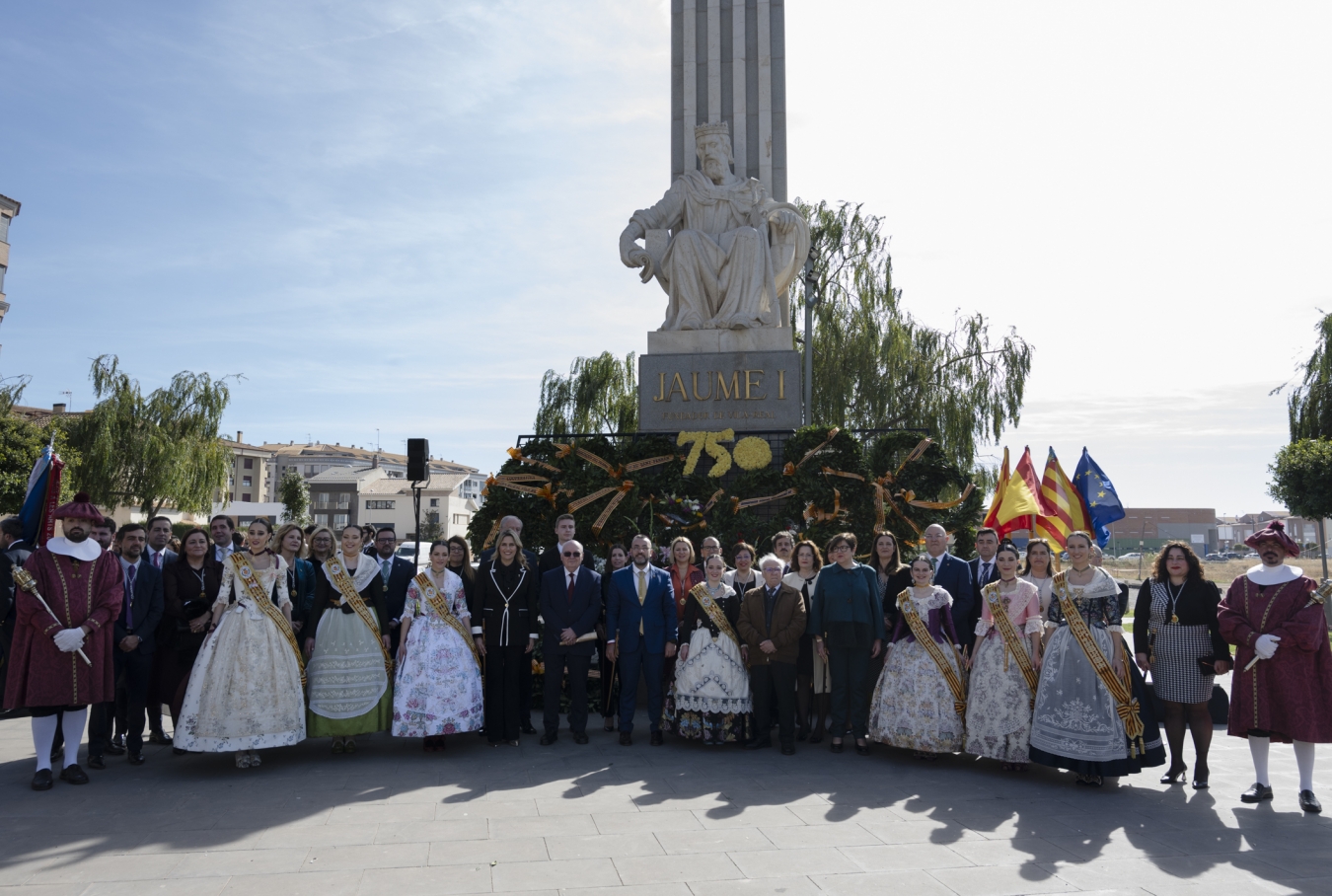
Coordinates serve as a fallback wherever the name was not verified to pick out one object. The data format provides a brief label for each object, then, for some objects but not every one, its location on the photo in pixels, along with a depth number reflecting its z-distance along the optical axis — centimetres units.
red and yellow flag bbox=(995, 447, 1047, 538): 1063
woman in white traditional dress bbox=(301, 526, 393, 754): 693
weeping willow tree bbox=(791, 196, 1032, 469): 2222
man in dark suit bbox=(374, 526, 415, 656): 798
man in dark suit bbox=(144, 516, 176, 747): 717
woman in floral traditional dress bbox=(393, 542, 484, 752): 695
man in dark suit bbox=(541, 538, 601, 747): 759
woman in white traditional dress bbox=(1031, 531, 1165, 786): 601
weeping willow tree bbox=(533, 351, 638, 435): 2745
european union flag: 1121
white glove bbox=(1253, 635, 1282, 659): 583
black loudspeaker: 973
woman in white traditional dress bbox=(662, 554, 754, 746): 735
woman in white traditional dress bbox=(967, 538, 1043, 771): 645
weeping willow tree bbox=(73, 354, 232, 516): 2622
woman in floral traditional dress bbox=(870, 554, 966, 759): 674
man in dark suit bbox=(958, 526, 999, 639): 751
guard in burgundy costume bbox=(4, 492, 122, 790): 611
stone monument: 1166
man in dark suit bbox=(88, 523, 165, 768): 682
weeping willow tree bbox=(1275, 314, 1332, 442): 2427
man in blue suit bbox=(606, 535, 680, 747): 773
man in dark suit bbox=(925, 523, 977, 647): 723
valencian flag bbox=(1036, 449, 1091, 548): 1122
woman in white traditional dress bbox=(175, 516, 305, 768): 639
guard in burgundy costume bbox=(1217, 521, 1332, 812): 577
